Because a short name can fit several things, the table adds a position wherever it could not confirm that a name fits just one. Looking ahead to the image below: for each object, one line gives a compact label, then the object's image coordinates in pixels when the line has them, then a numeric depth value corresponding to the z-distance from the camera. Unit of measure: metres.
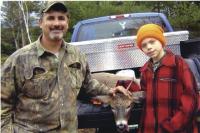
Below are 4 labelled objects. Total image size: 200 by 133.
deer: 2.71
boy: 2.48
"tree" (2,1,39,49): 20.50
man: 2.42
